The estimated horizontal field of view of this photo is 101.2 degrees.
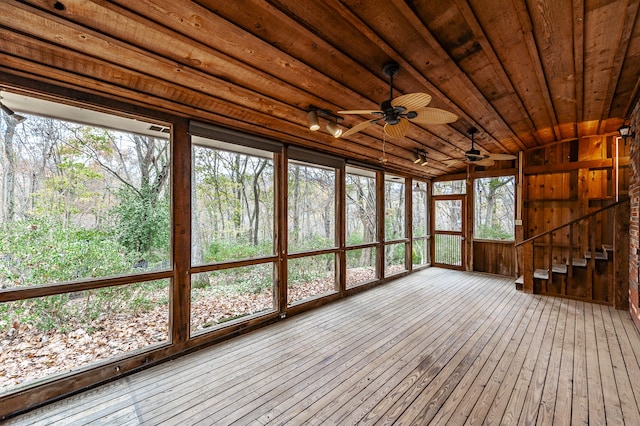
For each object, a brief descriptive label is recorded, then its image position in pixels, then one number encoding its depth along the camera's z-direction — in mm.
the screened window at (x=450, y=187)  7301
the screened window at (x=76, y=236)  2721
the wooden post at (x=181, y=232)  2947
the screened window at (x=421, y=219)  7784
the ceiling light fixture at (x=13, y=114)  2357
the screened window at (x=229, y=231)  4855
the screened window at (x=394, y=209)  8398
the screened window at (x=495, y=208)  6727
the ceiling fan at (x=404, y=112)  2250
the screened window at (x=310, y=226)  5844
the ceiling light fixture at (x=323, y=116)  3103
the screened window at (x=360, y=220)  7636
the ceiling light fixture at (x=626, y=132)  3891
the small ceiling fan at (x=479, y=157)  4359
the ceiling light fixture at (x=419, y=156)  5197
